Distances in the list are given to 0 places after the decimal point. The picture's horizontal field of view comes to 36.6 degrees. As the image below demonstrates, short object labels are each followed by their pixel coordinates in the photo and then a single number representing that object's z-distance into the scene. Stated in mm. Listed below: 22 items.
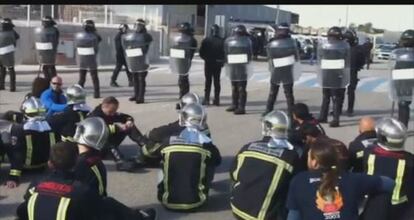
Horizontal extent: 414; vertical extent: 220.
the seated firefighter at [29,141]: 7023
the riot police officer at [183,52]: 13414
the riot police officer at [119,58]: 15652
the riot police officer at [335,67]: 11695
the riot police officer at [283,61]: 12008
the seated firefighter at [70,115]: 7648
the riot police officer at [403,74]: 10836
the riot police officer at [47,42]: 14125
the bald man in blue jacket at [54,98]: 8336
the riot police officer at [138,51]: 13477
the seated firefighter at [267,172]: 5457
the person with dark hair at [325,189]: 4324
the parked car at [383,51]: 42966
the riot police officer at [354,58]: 12320
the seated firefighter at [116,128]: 7812
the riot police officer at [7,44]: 14023
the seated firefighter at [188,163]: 6082
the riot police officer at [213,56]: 13211
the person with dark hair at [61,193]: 4348
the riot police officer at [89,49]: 13867
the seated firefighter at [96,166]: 4984
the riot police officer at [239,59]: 12742
